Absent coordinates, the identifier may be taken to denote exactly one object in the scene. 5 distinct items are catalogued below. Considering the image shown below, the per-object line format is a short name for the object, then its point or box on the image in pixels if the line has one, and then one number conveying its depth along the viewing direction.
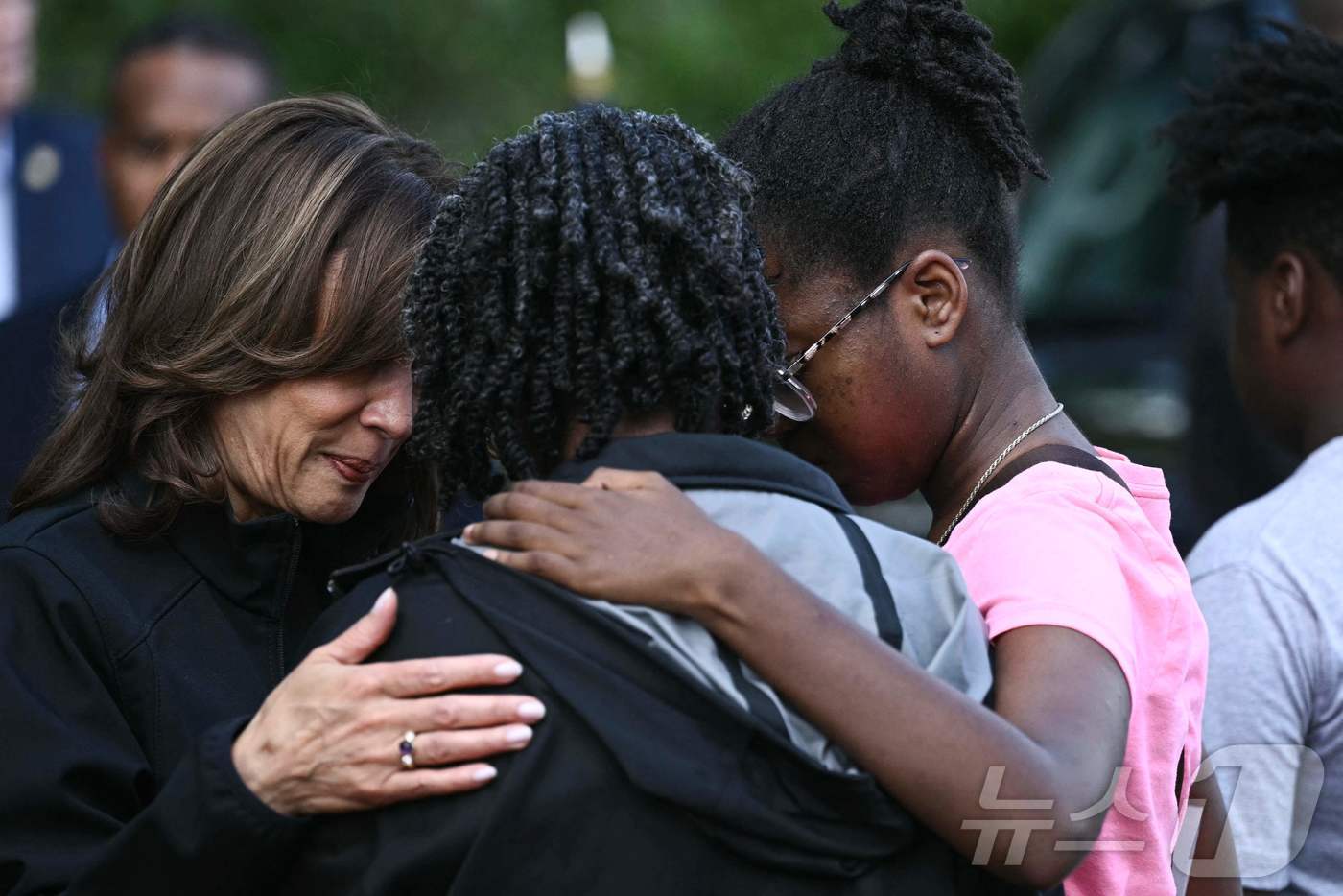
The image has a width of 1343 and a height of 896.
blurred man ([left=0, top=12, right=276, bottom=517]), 10.16
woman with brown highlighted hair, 4.20
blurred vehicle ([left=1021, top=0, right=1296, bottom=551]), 12.18
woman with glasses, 3.47
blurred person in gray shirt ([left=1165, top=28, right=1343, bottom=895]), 5.32
